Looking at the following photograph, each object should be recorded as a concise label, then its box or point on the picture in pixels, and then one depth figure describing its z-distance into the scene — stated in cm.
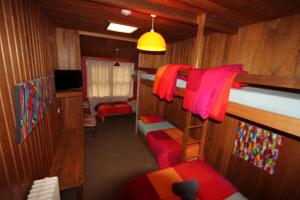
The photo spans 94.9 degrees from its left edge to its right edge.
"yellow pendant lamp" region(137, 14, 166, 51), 200
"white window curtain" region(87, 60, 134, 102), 624
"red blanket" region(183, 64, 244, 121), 149
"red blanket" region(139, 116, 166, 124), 421
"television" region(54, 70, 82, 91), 320
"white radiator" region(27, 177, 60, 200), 151
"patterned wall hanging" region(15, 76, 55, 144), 131
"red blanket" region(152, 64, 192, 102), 232
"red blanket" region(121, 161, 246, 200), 175
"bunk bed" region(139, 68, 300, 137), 102
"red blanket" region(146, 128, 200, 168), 279
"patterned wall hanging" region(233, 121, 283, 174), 192
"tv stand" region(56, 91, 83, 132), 384
